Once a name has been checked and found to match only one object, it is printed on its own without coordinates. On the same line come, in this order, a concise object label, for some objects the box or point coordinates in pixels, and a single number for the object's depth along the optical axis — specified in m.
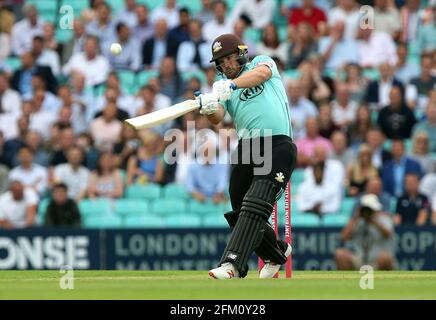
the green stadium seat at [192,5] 19.77
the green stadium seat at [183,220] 16.65
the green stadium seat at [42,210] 16.50
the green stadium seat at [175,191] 16.97
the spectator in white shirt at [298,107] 17.59
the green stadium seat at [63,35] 19.55
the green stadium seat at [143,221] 16.70
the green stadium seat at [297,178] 16.95
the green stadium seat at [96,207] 16.86
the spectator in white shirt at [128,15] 19.42
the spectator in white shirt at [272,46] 18.61
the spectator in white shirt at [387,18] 19.06
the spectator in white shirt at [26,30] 19.73
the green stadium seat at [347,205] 16.53
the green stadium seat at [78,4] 19.78
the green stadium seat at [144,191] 16.98
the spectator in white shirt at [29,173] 17.22
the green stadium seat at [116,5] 19.70
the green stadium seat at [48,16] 20.06
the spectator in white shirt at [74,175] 17.03
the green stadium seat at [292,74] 18.30
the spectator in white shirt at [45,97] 18.39
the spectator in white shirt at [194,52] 18.64
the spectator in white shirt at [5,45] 19.72
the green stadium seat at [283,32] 19.19
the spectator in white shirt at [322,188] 16.50
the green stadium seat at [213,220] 16.50
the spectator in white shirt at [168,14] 19.34
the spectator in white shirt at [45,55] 19.16
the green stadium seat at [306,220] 16.20
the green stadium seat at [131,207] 16.86
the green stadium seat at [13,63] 19.32
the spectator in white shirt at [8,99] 18.56
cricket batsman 9.68
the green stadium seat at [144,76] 18.69
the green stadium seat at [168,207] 16.84
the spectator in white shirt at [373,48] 18.61
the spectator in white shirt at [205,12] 19.53
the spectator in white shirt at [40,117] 18.03
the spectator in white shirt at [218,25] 19.09
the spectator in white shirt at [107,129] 17.53
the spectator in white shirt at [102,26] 19.33
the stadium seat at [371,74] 18.34
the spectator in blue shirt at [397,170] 16.62
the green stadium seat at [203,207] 16.81
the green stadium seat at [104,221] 16.80
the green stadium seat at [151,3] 19.97
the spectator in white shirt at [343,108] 17.59
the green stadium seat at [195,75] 18.28
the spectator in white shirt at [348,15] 18.81
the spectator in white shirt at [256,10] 19.50
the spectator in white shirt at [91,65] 18.70
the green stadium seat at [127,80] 18.73
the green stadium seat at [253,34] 19.09
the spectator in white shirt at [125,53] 19.09
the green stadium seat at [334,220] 16.33
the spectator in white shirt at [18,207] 16.83
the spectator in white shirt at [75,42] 19.28
